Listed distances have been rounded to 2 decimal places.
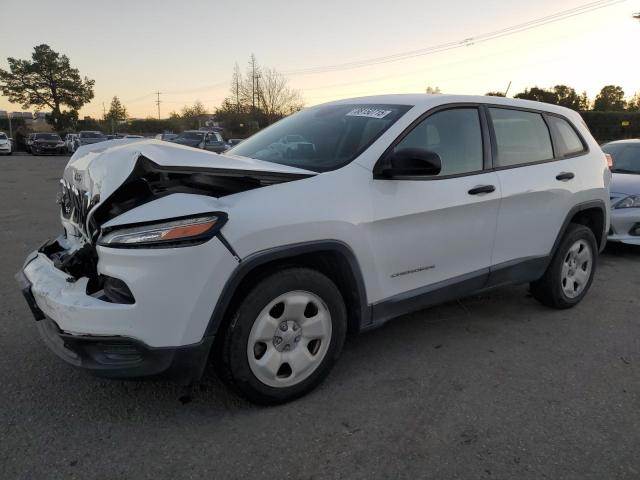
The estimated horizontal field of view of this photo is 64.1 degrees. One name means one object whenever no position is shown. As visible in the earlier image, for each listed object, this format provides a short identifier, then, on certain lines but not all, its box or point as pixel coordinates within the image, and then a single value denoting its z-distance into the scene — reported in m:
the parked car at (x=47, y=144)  35.00
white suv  2.39
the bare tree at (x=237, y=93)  63.12
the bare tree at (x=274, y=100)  61.16
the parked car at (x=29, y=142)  36.31
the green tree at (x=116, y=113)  87.41
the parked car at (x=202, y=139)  24.17
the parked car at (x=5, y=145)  33.50
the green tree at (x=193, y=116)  78.88
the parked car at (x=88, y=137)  32.73
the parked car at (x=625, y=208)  6.44
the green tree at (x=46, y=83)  76.44
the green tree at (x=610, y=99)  75.94
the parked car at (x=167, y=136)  33.41
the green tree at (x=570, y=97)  64.34
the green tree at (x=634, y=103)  71.40
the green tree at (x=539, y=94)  57.86
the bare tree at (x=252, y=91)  62.62
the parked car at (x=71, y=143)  38.14
